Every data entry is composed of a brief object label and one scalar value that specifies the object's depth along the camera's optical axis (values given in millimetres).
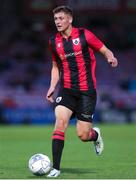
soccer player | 19219
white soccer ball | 18203
